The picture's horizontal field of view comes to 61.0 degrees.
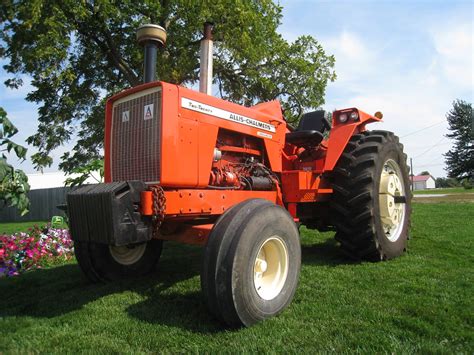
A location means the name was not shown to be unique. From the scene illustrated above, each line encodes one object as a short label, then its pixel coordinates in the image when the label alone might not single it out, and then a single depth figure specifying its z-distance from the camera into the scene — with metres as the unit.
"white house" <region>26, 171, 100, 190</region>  33.00
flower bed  5.50
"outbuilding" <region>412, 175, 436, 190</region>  104.11
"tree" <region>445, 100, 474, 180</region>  45.69
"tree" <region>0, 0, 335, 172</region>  12.48
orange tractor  2.90
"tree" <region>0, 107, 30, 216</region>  4.45
